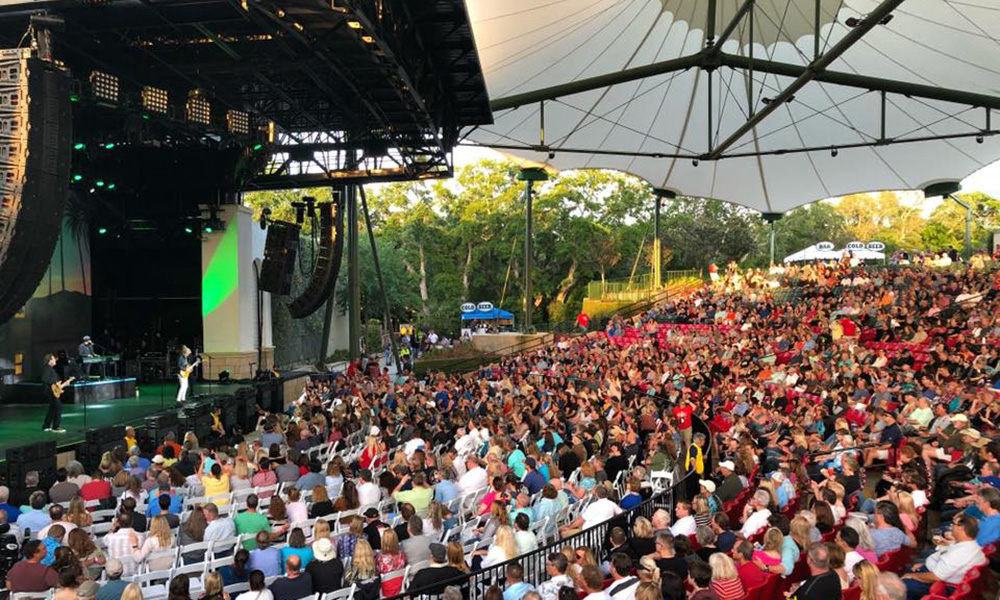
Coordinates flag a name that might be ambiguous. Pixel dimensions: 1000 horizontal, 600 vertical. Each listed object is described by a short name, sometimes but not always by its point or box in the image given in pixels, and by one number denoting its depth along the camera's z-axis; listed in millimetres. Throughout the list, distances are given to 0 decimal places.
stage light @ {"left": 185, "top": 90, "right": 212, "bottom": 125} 17234
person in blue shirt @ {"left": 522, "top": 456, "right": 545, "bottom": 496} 9227
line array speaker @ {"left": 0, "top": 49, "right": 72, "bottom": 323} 10617
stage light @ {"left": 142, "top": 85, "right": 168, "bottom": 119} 15836
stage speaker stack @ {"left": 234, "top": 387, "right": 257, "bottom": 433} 19281
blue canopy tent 40812
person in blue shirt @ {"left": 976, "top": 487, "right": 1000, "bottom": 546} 6172
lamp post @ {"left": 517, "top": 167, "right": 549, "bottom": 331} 31812
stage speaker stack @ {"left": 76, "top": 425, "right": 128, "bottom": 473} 13336
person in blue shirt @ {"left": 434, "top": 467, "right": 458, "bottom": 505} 9070
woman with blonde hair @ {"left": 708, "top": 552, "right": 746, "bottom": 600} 5543
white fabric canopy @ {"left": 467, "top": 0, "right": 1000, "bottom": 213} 18953
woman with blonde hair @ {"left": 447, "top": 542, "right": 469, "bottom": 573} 6344
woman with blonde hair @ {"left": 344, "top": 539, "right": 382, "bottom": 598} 6402
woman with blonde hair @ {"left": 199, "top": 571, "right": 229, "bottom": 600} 5680
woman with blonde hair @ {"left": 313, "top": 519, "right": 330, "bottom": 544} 6719
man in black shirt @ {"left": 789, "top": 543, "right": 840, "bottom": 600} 5367
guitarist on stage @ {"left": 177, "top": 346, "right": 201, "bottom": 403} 18609
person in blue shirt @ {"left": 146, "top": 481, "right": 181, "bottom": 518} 8734
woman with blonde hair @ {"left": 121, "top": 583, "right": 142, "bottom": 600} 5398
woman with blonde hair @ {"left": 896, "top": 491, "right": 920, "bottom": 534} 6906
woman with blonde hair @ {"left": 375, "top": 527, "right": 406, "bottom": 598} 6578
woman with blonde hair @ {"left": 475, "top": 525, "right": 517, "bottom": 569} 6746
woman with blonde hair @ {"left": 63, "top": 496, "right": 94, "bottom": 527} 7762
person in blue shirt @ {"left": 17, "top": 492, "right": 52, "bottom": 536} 8164
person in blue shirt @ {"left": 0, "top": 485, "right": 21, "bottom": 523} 8539
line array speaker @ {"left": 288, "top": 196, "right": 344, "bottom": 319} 23656
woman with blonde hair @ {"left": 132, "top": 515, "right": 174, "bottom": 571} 7188
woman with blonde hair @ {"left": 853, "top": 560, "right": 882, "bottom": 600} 5137
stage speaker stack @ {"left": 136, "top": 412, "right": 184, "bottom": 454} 14508
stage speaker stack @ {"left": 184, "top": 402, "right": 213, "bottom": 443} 16031
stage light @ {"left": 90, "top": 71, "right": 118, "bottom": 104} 14383
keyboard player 19327
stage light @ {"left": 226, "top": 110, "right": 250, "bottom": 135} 18984
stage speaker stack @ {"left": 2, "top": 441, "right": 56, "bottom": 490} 11414
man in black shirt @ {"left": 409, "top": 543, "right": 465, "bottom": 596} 6127
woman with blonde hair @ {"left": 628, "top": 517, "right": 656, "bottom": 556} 6645
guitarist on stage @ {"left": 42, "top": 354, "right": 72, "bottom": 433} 14547
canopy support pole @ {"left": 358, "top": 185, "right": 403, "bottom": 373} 26222
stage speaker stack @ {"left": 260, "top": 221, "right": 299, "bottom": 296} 23031
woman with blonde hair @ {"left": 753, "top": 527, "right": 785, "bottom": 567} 6160
